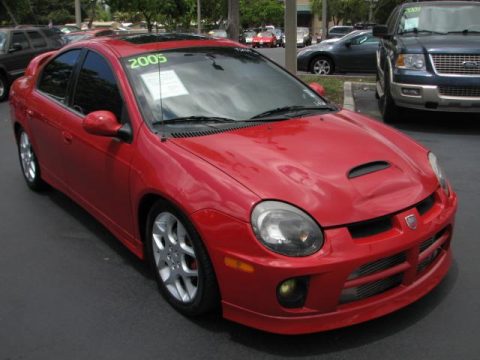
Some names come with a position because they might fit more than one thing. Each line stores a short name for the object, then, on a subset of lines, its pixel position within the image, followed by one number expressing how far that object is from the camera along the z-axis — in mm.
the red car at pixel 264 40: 46625
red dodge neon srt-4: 2762
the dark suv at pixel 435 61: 7543
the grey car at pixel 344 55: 15586
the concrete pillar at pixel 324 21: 33388
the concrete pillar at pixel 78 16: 28650
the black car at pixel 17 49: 13328
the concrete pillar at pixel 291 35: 9016
